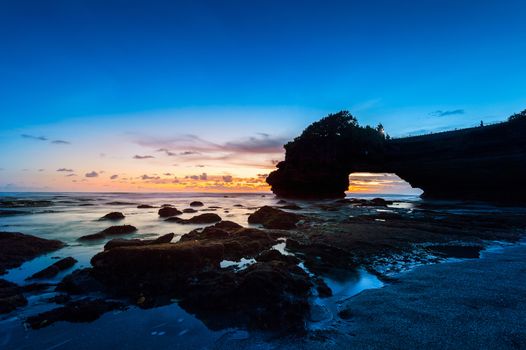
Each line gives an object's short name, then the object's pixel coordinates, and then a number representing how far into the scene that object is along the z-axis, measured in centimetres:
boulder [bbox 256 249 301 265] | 784
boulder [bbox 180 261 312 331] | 452
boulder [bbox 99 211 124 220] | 2055
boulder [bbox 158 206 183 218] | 2252
